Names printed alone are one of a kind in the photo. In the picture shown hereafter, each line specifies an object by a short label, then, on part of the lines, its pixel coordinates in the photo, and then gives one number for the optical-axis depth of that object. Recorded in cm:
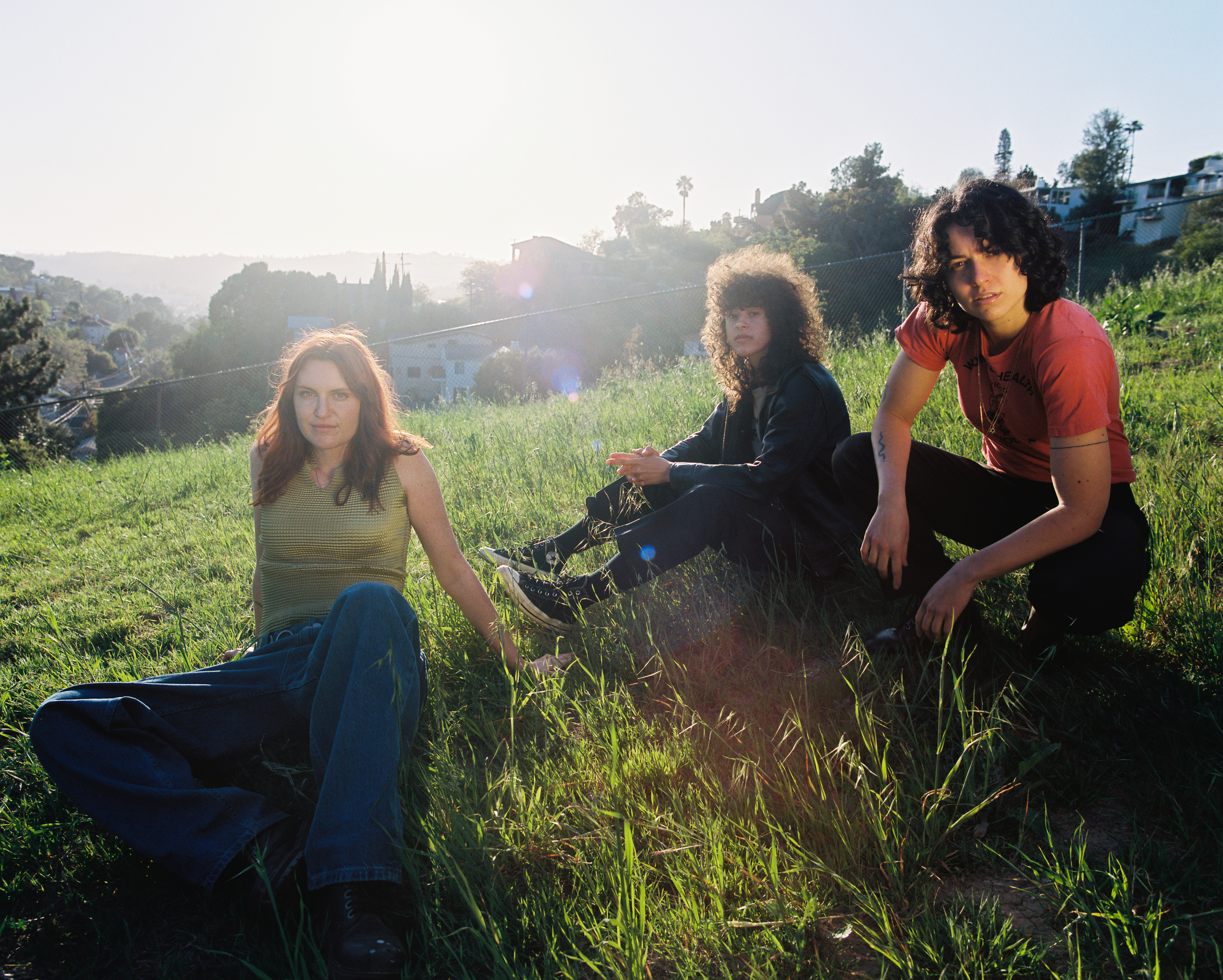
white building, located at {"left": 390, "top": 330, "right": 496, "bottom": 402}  4366
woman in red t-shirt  176
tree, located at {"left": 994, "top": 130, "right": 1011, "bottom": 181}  7331
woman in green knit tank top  157
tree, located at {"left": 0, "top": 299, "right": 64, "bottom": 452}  3316
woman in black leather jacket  259
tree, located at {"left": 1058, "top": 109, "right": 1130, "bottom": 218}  4441
